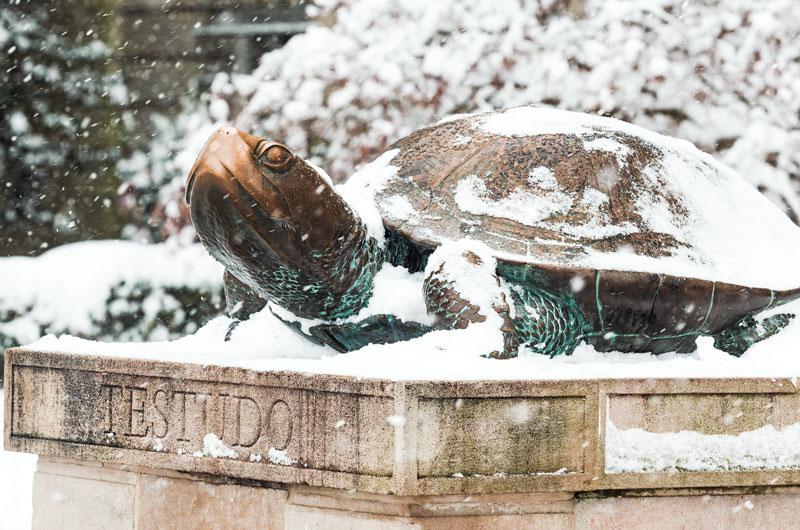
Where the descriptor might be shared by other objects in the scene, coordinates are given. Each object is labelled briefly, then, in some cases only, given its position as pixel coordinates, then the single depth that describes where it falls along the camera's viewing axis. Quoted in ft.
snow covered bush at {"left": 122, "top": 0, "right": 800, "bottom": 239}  44.56
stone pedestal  15.69
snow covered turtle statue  18.44
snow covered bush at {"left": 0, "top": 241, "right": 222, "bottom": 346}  50.31
